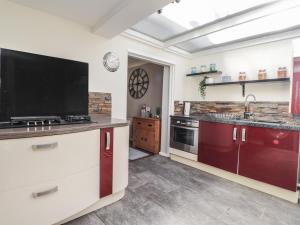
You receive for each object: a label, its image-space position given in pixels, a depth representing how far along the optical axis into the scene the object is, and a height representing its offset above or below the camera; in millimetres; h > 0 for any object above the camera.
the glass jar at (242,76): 2752 +549
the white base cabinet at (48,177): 1114 -575
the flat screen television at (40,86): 1438 +192
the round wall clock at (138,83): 4332 +650
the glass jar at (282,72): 2361 +539
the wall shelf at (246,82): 2325 +433
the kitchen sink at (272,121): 2407 -183
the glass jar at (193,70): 3380 +785
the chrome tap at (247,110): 2625 -28
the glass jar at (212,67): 3128 +787
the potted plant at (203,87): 3277 +426
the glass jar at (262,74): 2549 +545
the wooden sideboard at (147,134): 3570 -632
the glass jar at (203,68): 3242 +791
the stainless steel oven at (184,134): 2850 -503
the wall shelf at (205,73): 3111 +687
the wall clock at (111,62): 2287 +641
